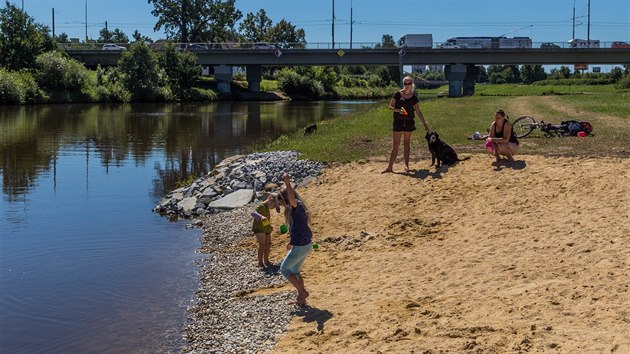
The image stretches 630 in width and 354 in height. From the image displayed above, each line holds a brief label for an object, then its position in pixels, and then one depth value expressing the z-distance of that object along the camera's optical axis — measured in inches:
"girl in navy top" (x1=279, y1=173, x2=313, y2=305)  430.0
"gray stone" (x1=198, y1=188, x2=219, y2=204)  815.7
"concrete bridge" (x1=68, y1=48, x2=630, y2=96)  3604.8
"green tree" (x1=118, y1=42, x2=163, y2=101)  3619.6
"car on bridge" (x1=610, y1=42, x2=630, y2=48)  3604.8
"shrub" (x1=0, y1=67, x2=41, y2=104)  2935.5
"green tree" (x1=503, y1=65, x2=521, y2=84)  7514.8
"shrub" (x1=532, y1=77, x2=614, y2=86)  4724.4
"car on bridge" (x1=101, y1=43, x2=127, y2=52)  4414.4
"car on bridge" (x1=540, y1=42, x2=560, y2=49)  3646.7
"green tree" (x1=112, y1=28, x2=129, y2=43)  7357.3
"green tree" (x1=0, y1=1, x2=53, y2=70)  3486.7
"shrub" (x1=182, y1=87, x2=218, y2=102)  3856.8
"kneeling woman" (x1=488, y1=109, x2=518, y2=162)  684.1
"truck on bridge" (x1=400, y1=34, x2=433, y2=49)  3807.3
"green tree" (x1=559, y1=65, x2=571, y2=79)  5915.4
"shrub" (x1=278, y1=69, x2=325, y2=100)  4581.7
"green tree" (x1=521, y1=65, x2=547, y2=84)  6822.8
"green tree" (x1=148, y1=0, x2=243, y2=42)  5182.1
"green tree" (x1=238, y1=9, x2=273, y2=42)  6535.4
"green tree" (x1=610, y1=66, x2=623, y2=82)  4832.2
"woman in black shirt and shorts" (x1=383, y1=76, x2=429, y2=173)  703.1
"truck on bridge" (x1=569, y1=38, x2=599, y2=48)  3631.9
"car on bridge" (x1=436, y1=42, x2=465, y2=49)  3705.7
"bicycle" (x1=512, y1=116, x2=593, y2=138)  909.8
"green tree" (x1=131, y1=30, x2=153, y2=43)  6403.5
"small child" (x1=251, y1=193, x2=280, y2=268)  541.7
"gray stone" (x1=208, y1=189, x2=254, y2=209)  776.3
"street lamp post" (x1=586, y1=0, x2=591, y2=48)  3645.2
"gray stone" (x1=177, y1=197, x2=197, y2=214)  797.4
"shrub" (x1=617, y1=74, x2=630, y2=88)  3619.6
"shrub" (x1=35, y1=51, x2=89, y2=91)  3356.3
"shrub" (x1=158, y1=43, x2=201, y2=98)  3924.7
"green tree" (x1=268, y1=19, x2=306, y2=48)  6509.4
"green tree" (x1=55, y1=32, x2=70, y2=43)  6422.2
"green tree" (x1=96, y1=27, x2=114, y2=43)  7690.9
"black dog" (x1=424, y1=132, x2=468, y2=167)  705.6
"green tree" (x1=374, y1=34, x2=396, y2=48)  3853.3
